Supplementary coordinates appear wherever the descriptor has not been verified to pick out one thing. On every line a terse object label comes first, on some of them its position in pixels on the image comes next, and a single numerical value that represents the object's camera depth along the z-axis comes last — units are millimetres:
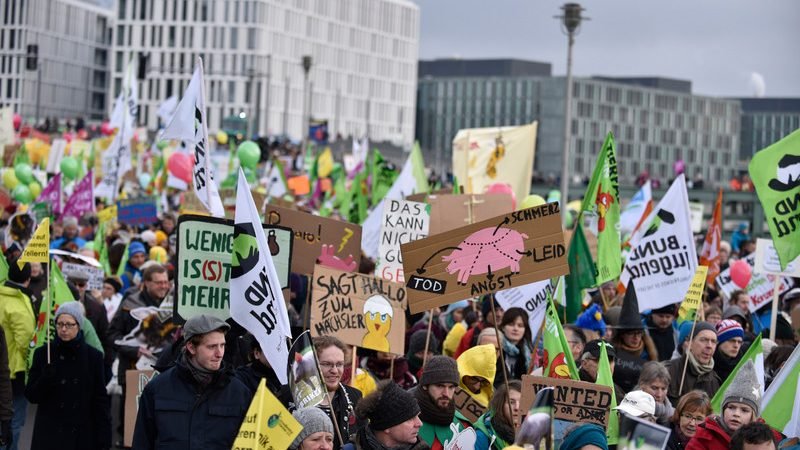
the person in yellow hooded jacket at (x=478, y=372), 7738
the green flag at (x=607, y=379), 7137
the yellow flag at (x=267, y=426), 5145
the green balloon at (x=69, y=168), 26156
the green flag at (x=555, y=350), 7672
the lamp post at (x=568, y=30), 19500
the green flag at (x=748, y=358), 7722
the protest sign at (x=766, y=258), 12805
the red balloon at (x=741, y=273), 14023
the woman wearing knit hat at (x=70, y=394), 8711
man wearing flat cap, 6035
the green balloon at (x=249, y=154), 27234
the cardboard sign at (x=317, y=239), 10359
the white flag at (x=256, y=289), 6617
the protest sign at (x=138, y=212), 18984
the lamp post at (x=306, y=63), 37869
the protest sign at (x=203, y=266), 7367
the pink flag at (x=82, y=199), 18797
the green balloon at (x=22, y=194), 24359
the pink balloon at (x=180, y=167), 26109
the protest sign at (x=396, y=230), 11133
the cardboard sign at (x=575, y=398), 6848
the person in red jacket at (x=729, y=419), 6316
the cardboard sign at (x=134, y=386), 8828
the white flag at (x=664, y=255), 10367
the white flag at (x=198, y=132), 9164
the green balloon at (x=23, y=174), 25922
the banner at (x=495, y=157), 18281
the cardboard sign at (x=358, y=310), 8516
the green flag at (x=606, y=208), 11133
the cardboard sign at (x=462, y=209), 13109
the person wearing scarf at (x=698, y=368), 8688
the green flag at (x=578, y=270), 10797
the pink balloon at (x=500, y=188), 17500
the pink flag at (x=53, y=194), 18781
